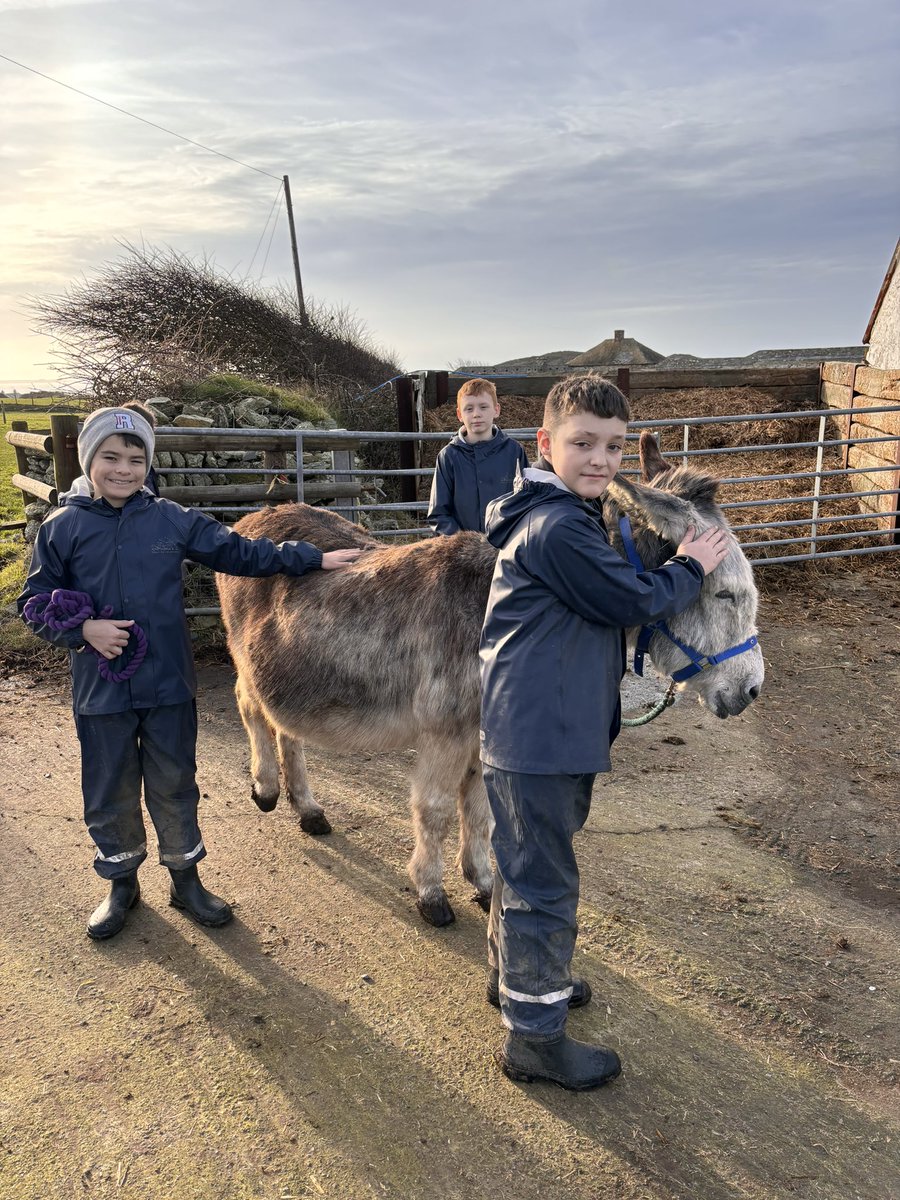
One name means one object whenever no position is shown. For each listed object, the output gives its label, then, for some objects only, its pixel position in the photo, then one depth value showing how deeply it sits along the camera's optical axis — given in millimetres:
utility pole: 23688
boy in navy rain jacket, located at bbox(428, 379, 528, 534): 4977
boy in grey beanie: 3195
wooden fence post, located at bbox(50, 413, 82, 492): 6762
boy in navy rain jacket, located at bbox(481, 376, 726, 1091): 2311
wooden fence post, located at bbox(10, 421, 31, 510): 9500
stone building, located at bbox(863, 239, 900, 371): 10117
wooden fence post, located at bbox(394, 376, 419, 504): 10562
